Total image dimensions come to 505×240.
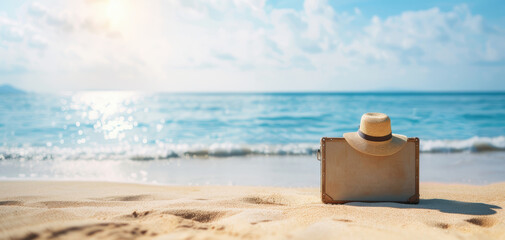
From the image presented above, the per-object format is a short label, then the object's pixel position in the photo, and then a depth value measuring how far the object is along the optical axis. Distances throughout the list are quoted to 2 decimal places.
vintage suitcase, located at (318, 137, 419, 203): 3.35
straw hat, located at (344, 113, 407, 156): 3.23
